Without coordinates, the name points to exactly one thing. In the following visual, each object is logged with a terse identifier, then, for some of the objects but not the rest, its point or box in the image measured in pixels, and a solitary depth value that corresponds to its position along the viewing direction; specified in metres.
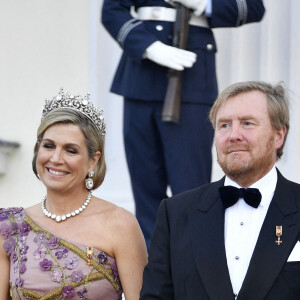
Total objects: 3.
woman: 10.80
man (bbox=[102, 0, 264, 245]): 13.21
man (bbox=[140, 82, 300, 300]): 9.61
